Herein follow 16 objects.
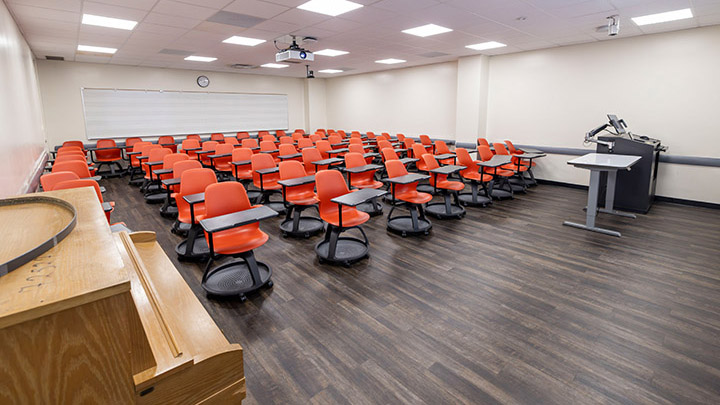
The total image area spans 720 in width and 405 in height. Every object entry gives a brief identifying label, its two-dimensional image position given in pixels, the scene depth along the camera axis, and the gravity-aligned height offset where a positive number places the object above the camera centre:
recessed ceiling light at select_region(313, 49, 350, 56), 7.47 +1.71
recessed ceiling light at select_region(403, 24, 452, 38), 5.66 +1.64
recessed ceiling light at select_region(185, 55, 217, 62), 8.36 +1.77
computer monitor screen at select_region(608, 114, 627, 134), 5.79 +0.13
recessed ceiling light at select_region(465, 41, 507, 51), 7.00 +1.71
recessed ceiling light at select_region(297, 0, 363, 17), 4.35 +1.56
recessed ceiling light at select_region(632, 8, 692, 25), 4.92 +1.61
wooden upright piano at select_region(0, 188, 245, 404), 0.66 -0.41
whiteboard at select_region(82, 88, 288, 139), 9.48 +0.66
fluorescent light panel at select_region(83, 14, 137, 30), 4.97 +1.60
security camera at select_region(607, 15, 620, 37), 4.96 +1.48
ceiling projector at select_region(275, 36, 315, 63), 6.07 +1.32
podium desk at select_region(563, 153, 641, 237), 4.58 -0.61
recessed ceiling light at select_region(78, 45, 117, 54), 7.05 +1.70
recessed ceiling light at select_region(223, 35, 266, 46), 6.36 +1.67
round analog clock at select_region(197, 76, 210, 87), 10.80 +1.58
